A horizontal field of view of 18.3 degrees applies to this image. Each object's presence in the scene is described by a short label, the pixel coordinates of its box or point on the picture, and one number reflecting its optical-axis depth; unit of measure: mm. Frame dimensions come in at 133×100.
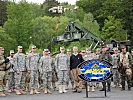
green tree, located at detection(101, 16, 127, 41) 60156
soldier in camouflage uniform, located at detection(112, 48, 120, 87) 19219
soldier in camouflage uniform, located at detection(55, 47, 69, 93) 17370
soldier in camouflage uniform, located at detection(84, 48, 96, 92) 18920
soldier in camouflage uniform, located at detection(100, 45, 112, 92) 17998
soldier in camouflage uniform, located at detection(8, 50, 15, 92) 17297
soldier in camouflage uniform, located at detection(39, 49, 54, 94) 17188
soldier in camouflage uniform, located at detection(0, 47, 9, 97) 16375
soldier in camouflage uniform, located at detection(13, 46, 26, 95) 17062
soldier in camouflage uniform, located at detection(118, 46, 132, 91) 17516
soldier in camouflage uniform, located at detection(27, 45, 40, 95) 17078
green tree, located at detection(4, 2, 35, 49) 63281
